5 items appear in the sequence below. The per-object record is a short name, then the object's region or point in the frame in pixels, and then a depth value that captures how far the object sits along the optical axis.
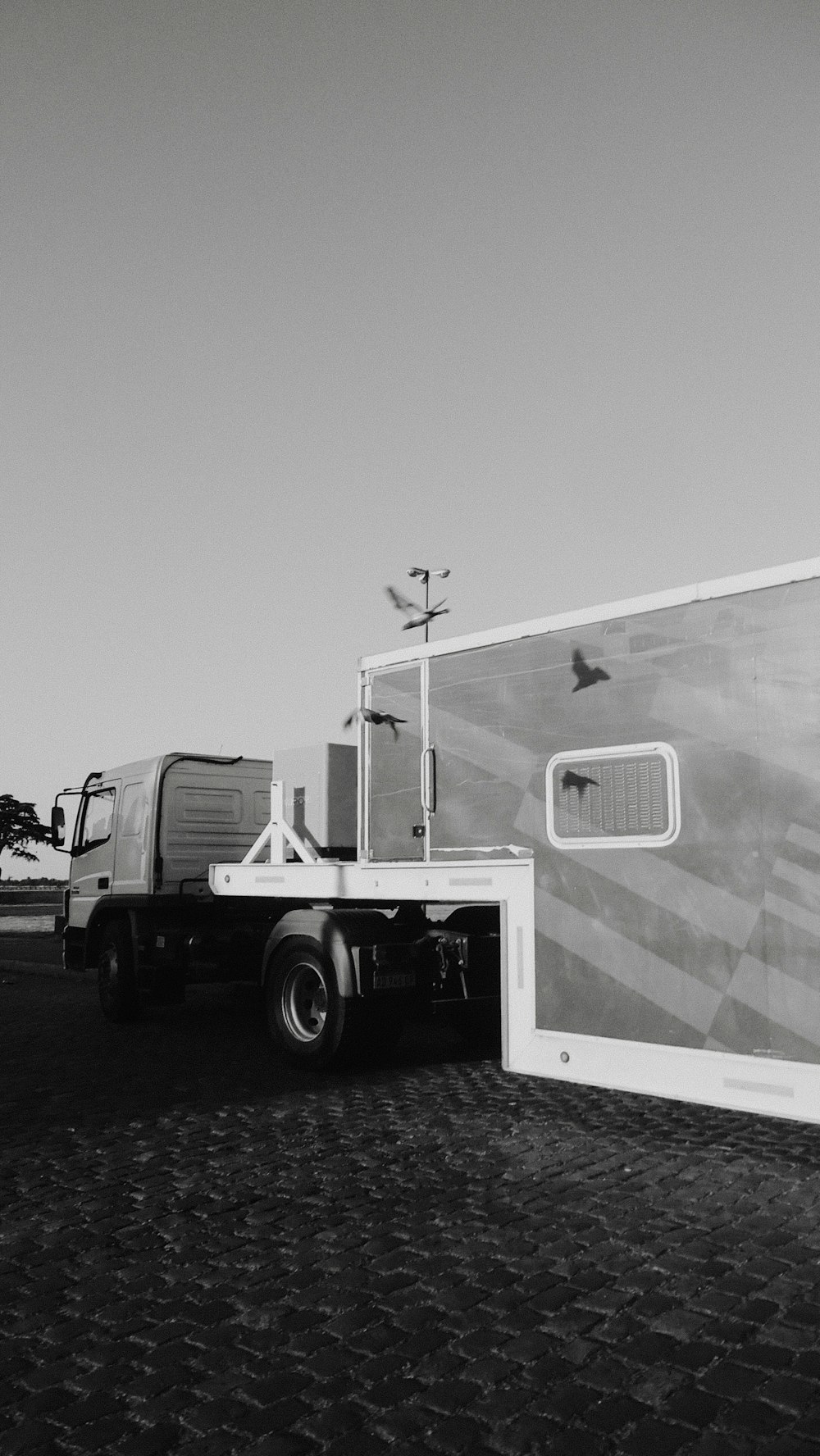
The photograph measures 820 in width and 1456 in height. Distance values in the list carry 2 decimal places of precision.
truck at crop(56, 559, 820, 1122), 5.28
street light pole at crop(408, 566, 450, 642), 24.81
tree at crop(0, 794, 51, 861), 60.31
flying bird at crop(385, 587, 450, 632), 9.55
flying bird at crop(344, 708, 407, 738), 7.75
